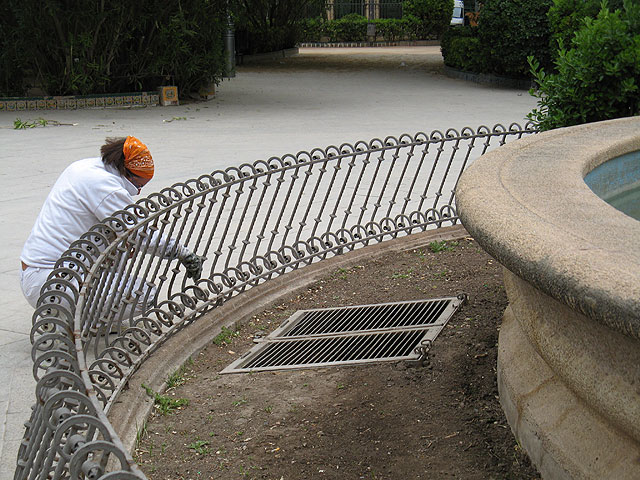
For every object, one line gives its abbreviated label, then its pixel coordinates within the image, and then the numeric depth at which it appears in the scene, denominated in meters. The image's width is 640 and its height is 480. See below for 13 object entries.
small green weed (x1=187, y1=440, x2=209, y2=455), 3.37
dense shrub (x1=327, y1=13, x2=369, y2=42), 38.12
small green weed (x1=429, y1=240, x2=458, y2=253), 6.05
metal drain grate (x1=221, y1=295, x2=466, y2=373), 4.23
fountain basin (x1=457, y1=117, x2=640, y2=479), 2.17
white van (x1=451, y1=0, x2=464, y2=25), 38.38
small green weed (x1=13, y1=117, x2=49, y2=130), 13.51
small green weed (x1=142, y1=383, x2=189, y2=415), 3.77
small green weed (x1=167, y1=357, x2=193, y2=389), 4.05
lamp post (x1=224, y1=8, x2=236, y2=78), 21.55
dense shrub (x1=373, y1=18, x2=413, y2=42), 37.81
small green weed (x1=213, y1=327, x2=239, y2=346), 4.60
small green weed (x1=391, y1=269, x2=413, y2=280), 5.53
